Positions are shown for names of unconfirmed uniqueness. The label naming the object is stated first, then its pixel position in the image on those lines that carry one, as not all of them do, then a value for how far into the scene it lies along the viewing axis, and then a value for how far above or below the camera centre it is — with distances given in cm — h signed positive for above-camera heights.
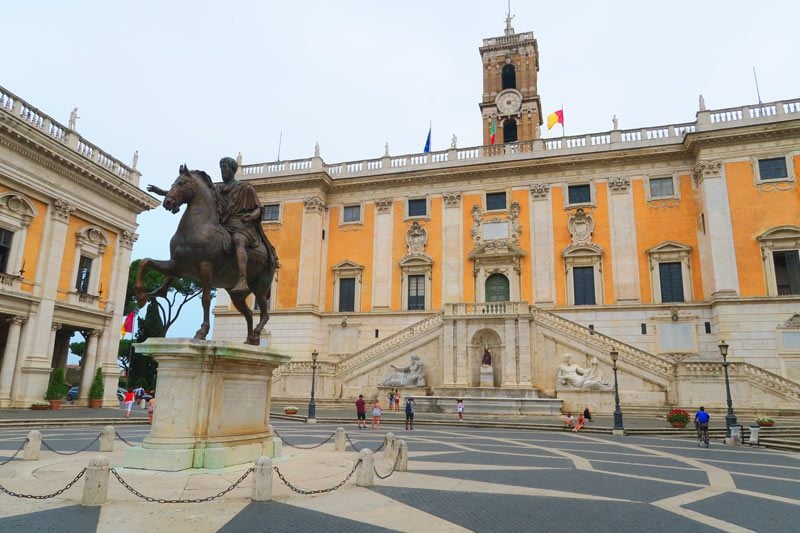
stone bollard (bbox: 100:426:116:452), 998 -128
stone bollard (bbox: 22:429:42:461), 905 -131
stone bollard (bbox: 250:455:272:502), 638 -132
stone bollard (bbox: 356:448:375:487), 749 -134
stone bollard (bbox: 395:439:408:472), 902 -139
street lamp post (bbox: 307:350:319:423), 2281 -153
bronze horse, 811 +203
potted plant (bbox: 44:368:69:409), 2451 -75
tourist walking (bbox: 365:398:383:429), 1969 -134
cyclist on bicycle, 1562 -111
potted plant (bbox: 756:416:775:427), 1978 -137
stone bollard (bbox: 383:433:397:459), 1006 -131
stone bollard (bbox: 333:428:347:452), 1119 -137
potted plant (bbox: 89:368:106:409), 2681 -105
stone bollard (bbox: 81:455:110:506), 591 -128
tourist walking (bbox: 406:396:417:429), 1919 -128
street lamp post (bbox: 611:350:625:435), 1925 -149
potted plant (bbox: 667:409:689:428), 2044 -133
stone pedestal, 732 -47
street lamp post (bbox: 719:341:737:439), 1759 -119
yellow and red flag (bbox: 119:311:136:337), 3133 +303
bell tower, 4634 +2693
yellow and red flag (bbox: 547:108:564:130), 3709 +1888
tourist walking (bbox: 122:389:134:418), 2143 -110
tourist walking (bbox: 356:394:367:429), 1986 -122
